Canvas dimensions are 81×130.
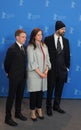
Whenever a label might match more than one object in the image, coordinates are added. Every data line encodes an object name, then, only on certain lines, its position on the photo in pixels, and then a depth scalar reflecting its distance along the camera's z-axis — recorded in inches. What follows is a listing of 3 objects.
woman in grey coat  148.6
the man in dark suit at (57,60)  159.7
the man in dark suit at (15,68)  143.6
